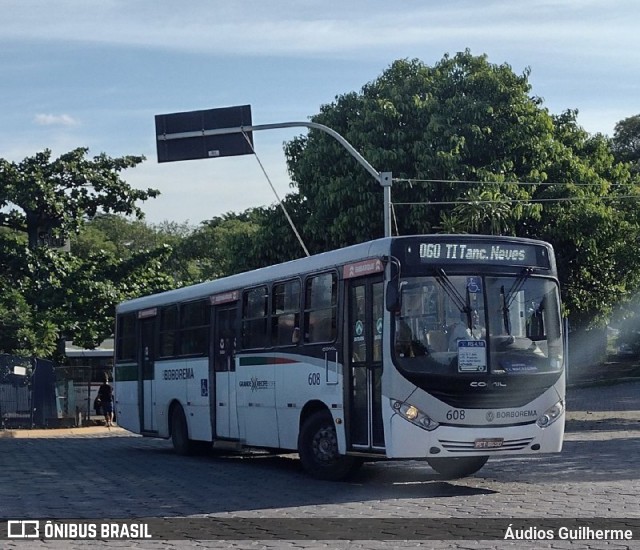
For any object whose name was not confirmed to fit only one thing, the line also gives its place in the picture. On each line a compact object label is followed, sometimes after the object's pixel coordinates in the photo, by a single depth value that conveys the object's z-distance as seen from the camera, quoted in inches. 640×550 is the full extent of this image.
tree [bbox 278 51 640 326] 1434.5
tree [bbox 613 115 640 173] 2807.6
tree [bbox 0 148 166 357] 1545.3
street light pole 971.3
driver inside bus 553.3
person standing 1419.8
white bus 550.0
